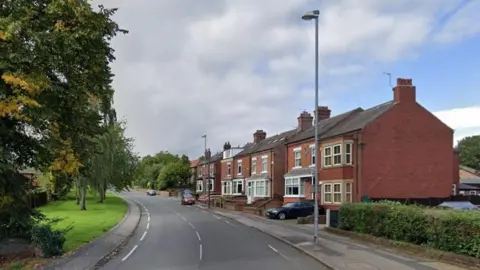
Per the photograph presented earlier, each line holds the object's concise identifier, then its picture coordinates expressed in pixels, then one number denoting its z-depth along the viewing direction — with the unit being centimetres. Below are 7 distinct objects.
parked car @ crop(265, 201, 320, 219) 4200
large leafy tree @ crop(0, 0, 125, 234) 1451
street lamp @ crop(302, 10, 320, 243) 2193
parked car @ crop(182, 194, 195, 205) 7331
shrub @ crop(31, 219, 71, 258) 1770
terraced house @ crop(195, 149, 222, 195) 9088
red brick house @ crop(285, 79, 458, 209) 3934
